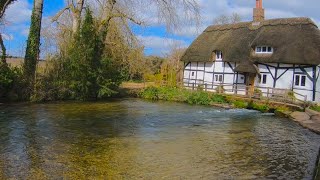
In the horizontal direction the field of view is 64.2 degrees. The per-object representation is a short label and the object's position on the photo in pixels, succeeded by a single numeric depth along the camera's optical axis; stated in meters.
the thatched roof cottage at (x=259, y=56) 18.96
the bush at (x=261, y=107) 17.15
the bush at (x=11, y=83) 16.42
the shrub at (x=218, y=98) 19.39
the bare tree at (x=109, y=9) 19.49
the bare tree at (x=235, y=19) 40.98
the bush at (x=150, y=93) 21.77
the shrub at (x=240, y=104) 18.18
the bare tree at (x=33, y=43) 17.69
